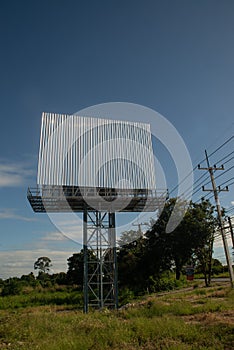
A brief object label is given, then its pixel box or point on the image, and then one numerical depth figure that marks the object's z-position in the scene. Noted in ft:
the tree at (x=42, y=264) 211.68
